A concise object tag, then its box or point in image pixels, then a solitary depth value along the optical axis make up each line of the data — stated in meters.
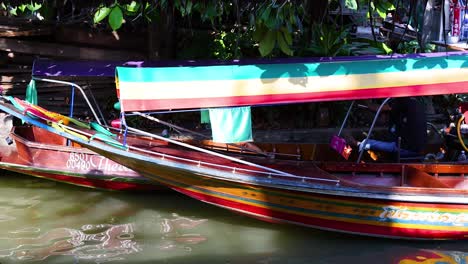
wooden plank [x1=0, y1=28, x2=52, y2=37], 8.89
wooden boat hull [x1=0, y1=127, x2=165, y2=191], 6.84
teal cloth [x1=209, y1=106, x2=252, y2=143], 5.32
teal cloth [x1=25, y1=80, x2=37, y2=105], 6.88
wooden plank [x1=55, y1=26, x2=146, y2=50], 9.13
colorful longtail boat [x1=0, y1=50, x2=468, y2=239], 5.30
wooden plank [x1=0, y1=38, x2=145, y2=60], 8.97
